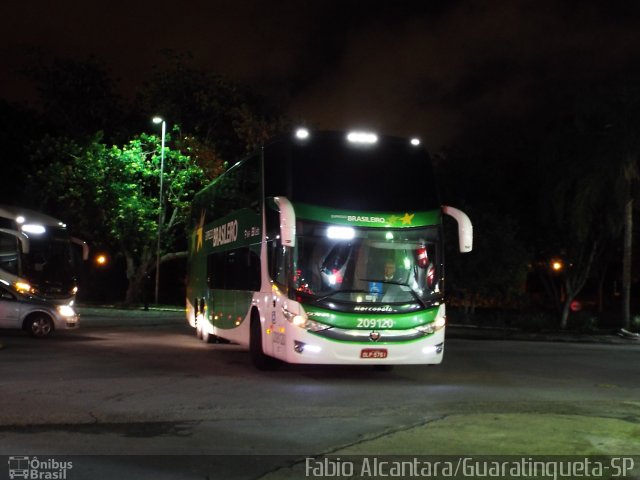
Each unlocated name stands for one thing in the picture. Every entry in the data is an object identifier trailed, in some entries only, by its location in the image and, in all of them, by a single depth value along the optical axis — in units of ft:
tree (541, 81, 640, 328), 96.99
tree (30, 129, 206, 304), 121.90
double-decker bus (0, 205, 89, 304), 67.56
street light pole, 121.73
